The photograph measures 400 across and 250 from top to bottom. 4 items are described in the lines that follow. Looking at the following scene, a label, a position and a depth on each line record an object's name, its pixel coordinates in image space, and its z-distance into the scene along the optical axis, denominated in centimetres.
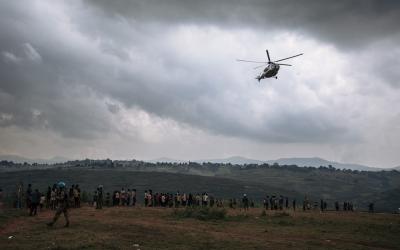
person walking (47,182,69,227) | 2073
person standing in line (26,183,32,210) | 2771
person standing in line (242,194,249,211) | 4172
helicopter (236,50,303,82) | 4228
